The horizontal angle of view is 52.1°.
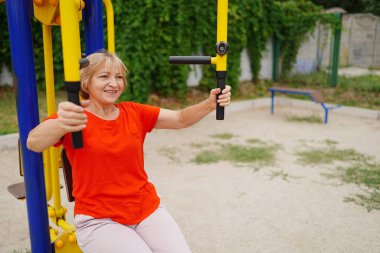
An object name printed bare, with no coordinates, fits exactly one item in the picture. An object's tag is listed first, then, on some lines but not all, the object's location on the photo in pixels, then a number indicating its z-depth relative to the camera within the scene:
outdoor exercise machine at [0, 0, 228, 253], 1.78
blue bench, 6.69
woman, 1.63
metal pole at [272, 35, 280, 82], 9.73
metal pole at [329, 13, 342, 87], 8.62
